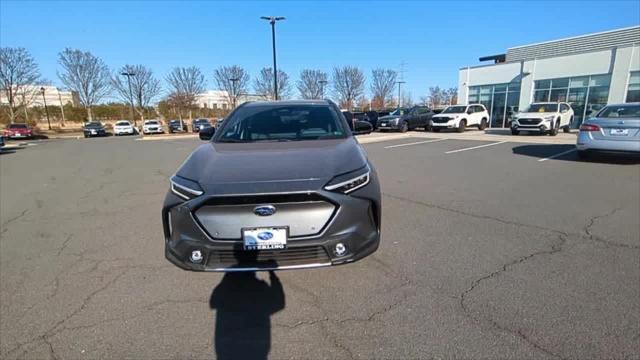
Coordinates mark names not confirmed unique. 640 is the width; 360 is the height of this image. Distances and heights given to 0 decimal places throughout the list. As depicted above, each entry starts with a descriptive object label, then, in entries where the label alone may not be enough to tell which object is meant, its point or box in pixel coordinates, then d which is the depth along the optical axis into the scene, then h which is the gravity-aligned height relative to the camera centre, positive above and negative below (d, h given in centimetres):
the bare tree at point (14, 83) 3362 +387
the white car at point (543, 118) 1606 -14
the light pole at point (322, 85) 4503 +444
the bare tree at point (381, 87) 4853 +442
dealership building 1930 +259
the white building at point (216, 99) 4444 +300
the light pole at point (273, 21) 2177 +639
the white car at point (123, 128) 3438 -105
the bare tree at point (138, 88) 4078 +391
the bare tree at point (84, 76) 3847 +506
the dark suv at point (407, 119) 2209 -18
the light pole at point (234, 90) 4194 +361
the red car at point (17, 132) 2864 -114
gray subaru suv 226 -69
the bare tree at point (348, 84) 4500 +451
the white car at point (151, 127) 3312 -92
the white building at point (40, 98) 3697 +314
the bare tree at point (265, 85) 4316 +426
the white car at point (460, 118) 2097 -12
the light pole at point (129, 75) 3901 +516
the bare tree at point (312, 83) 4506 +468
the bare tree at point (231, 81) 4256 +479
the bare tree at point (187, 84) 4088 +428
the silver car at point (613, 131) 750 -38
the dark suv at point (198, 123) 3538 -59
